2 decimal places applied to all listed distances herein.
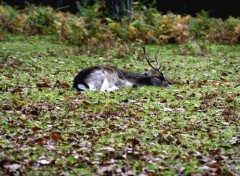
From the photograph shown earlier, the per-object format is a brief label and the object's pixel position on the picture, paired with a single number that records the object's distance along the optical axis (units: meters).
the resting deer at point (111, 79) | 18.84
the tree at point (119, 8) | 37.03
